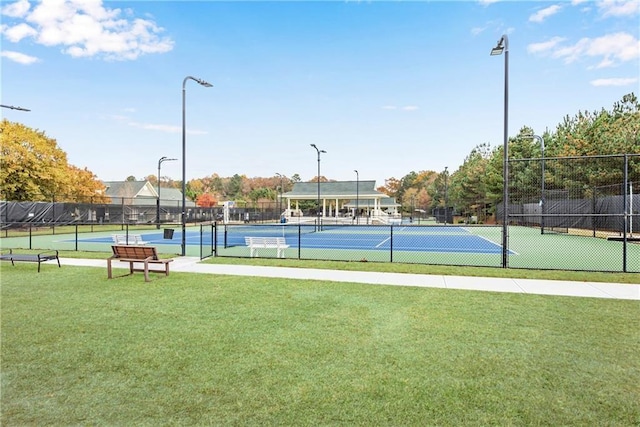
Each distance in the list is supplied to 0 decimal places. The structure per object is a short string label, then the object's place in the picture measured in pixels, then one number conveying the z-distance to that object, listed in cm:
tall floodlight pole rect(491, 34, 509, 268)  1084
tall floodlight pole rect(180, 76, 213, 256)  1387
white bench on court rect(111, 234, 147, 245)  1563
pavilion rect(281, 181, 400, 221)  5628
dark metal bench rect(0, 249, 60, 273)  1038
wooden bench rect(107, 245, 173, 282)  968
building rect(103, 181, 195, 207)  6600
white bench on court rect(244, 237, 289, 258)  1398
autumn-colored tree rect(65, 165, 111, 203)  4197
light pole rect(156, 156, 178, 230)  3927
